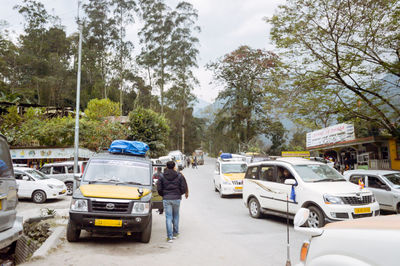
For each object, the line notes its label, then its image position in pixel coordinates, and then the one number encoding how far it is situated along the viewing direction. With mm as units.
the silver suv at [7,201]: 4594
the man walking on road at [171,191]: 7355
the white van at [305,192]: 7527
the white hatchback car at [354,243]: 2035
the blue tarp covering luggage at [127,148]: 9203
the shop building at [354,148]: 19828
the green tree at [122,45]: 42844
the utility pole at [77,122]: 16422
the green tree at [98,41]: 43031
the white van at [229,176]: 15766
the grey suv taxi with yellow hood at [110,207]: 6457
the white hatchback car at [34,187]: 15305
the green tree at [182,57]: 45844
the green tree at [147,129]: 31656
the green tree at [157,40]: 43938
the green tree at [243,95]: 38938
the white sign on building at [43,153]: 23516
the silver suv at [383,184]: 10273
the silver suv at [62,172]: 18578
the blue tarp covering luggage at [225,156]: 23469
